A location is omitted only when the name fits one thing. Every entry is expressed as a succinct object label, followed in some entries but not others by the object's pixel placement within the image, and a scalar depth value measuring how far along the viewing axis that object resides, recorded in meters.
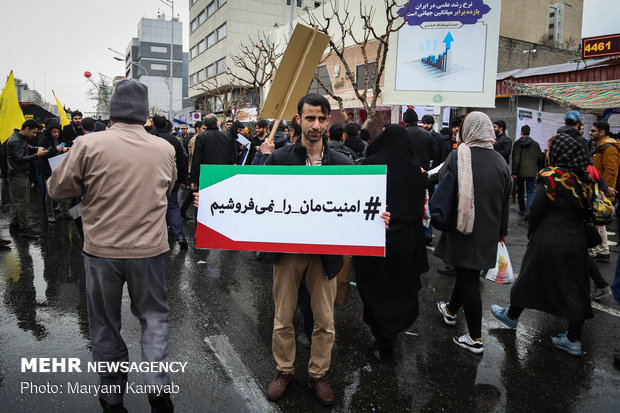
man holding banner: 2.84
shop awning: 9.70
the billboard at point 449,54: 12.35
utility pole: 34.95
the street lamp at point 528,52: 23.41
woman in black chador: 3.40
